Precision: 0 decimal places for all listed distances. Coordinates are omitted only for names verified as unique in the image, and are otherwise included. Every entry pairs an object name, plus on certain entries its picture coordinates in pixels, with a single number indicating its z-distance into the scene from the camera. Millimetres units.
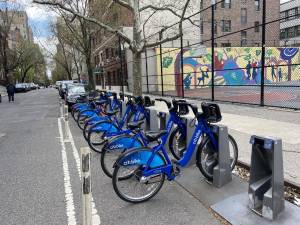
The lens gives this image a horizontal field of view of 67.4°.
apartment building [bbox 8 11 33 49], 48594
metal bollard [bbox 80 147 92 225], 2039
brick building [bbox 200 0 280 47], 32011
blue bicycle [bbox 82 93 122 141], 5331
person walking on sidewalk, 19922
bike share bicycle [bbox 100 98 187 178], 3493
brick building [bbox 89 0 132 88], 18231
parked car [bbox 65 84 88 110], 11313
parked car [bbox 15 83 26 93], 40307
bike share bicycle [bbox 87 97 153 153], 4725
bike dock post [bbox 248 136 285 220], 2458
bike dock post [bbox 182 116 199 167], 3806
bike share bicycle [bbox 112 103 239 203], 2943
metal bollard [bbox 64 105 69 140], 6252
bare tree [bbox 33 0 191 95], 10534
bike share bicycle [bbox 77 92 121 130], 6448
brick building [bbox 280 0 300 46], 31884
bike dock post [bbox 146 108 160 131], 5012
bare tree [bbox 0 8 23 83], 32690
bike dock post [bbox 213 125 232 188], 3170
